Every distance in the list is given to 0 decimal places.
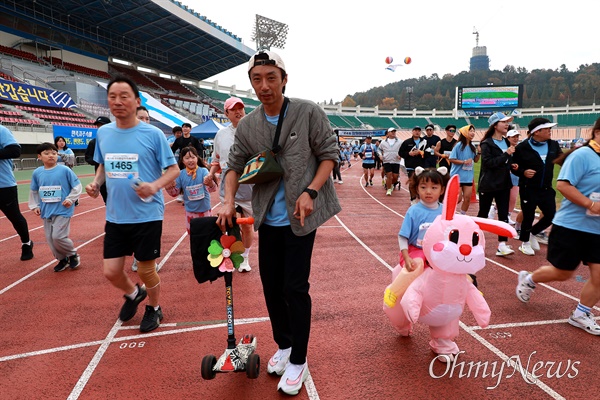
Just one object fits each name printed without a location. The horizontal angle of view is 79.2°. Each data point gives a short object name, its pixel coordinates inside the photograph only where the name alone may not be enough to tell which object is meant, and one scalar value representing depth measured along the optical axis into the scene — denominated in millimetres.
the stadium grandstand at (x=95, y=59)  21625
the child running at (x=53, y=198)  4812
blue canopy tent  15383
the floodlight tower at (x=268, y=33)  50750
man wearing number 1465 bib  2972
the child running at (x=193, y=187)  4801
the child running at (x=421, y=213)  2828
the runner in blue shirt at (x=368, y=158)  14102
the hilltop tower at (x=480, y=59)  163250
